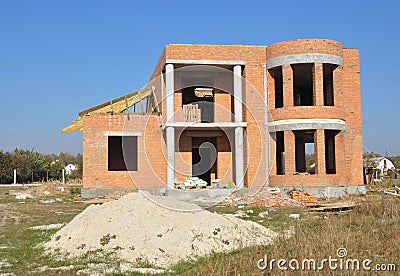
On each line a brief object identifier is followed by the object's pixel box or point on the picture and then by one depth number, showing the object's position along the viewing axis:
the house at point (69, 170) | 57.35
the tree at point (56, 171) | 53.09
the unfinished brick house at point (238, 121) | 21.22
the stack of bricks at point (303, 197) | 19.07
